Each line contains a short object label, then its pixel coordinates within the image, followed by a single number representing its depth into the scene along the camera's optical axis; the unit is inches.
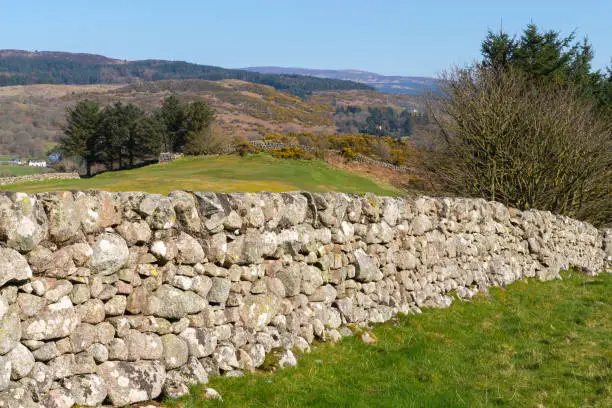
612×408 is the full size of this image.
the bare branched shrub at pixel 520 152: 916.0
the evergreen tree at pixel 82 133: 3056.1
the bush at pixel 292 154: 2568.9
